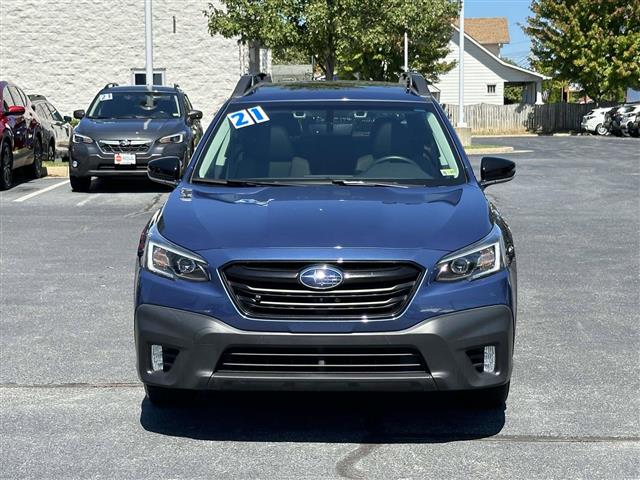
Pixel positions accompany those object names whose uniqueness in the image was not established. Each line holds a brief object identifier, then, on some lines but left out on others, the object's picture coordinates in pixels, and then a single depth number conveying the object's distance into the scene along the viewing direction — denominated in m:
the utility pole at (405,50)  53.76
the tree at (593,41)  53.21
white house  71.19
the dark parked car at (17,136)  17.55
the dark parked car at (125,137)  17.25
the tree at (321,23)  32.56
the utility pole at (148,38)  26.28
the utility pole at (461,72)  34.32
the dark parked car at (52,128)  22.20
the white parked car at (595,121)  51.78
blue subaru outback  4.93
